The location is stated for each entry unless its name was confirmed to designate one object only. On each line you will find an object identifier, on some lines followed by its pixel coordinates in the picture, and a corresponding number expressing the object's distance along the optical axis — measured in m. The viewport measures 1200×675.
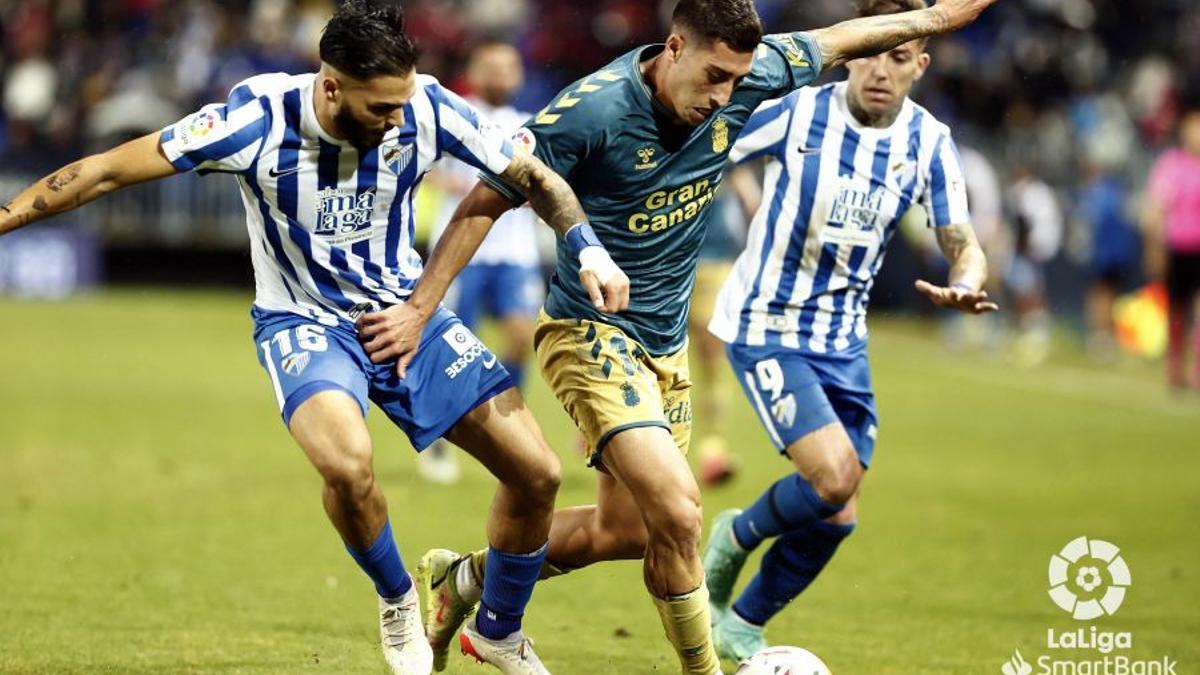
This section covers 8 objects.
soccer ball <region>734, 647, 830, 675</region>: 11.36
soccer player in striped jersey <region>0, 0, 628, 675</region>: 11.15
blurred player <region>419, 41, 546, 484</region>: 22.52
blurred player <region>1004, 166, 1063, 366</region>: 42.97
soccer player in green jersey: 11.37
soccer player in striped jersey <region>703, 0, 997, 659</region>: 13.77
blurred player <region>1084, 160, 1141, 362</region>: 41.59
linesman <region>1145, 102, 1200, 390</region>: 34.62
